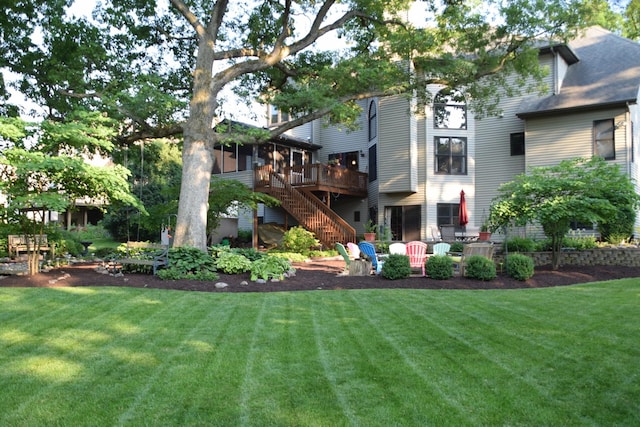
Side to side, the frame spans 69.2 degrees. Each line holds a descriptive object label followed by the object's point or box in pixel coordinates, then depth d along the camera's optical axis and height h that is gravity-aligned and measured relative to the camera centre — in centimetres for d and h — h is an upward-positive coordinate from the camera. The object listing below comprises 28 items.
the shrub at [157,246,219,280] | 1051 -82
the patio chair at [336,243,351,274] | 1183 -60
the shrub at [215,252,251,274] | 1135 -81
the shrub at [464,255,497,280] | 1053 -84
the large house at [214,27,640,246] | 1827 +366
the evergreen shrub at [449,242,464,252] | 1803 -60
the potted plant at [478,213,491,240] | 1734 -9
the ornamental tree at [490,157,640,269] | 1138 +84
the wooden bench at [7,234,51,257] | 1209 -34
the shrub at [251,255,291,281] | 1077 -88
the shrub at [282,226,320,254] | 1770 -35
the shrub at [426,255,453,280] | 1059 -83
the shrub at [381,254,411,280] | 1073 -84
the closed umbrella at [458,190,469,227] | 1881 +75
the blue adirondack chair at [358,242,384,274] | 1173 -60
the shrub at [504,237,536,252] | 1443 -42
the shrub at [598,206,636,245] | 1443 +15
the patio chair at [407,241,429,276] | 1150 -56
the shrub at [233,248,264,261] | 1268 -64
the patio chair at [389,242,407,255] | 1232 -47
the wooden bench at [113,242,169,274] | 1103 -62
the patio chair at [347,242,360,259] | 1257 -54
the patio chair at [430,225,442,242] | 2106 -7
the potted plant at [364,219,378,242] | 1891 +6
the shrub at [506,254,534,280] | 1065 -81
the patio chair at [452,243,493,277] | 1128 -46
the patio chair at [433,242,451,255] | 1219 -46
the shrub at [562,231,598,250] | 1359 -34
